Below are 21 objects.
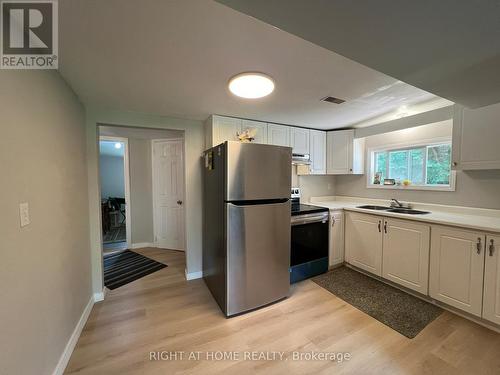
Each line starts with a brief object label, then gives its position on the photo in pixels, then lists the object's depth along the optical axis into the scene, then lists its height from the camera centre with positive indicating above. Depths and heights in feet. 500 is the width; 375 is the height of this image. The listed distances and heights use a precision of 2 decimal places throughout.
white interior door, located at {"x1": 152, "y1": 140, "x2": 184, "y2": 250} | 12.78 -0.94
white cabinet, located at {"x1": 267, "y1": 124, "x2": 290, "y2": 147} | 9.62 +2.19
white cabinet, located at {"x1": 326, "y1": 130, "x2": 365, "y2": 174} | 10.78 +1.46
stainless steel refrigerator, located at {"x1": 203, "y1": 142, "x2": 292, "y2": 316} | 6.43 -1.49
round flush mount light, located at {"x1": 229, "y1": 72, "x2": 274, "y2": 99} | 4.93 +2.43
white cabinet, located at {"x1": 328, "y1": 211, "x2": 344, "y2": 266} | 9.58 -2.83
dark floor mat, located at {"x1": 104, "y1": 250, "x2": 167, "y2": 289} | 9.07 -4.51
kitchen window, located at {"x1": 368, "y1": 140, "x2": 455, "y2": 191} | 8.59 +0.63
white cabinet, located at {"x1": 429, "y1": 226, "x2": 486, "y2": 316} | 5.94 -2.75
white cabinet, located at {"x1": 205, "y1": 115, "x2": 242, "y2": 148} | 8.33 +2.13
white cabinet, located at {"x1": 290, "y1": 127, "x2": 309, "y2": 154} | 10.29 +2.05
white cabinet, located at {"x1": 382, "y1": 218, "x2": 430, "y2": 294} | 7.09 -2.75
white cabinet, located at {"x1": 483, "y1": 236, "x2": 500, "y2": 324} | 5.60 -2.83
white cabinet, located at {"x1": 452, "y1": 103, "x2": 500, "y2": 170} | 6.26 +1.38
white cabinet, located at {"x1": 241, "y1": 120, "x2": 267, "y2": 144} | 8.98 +2.35
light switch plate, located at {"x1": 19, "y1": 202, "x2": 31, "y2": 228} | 3.47 -0.60
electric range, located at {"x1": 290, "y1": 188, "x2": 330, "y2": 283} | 8.51 -2.75
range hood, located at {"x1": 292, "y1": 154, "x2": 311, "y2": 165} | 10.06 +1.04
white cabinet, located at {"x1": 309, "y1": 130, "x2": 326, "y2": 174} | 10.95 +1.61
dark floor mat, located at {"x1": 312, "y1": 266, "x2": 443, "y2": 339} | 6.18 -4.34
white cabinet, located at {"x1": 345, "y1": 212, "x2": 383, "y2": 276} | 8.50 -2.77
